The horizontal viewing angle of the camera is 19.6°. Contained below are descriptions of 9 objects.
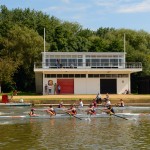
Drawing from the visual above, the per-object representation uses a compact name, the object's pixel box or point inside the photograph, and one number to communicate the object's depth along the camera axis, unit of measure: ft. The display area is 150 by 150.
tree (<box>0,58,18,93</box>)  232.32
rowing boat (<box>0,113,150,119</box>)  126.53
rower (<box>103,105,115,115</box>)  132.16
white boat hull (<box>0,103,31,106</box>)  173.17
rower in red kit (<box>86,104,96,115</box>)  131.52
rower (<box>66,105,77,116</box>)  130.31
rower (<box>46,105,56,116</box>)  127.75
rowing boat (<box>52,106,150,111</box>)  160.72
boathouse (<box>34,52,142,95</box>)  229.04
